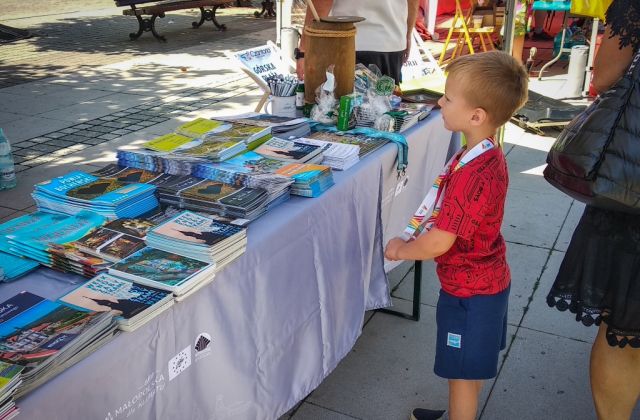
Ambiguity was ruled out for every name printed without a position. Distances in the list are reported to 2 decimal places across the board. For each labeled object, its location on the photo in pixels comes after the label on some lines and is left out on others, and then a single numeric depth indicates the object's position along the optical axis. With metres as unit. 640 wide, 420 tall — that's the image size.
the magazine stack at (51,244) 1.78
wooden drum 3.00
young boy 2.00
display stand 3.45
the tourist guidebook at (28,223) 1.89
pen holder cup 3.19
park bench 11.76
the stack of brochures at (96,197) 2.04
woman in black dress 1.86
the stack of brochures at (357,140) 2.78
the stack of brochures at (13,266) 1.75
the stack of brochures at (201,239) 1.79
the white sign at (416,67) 6.71
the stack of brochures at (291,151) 2.53
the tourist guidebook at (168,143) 2.49
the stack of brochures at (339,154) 2.59
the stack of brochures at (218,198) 2.07
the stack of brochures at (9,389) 1.25
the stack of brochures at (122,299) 1.54
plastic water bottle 4.91
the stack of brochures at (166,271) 1.67
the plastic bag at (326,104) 3.04
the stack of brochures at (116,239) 1.81
